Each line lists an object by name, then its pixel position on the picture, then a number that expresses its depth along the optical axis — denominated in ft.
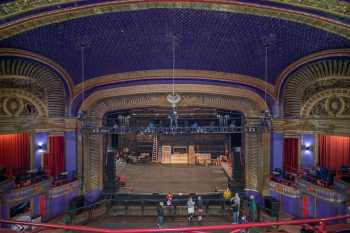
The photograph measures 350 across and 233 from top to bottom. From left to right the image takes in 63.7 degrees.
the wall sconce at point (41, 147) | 44.22
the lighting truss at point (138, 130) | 45.14
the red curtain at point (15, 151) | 44.86
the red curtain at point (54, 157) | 44.09
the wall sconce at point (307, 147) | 43.37
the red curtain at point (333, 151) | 44.42
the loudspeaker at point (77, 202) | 41.52
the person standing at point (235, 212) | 39.55
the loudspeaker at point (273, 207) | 39.40
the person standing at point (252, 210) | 40.73
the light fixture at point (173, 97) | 35.79
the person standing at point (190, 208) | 39.45
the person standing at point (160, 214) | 39.70
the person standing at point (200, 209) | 40.42
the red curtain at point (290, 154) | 43.96
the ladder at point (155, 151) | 84.94
